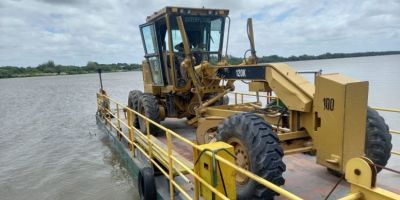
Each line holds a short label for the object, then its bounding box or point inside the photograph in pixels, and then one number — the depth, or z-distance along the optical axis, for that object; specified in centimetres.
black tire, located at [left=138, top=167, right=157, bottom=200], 529
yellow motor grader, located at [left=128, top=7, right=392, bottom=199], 375
